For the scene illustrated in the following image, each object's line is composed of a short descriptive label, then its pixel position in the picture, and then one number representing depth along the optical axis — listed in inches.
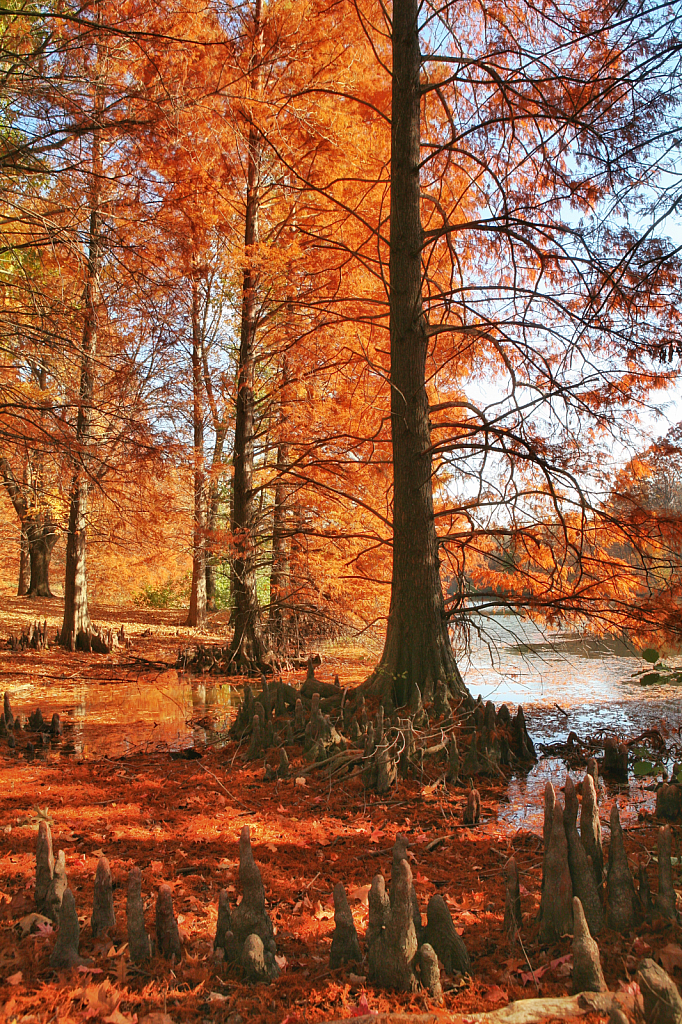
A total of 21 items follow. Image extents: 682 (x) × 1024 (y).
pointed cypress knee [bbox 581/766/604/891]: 114.0
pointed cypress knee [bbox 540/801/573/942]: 103.1
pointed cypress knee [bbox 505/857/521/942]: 101.9
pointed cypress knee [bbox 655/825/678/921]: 102.3
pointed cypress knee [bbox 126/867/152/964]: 93.7
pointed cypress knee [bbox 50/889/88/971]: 94.5
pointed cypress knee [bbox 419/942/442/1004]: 89.1
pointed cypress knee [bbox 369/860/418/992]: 90.0
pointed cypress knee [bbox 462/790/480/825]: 173.0
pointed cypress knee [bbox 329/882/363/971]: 92.9
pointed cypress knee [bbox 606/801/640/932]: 104.9
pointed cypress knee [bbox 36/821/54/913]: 109.7
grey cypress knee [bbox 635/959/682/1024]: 71.0
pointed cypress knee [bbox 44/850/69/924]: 107.3
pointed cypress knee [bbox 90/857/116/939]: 102.1
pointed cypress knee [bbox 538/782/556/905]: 106.8
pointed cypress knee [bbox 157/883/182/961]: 96.8
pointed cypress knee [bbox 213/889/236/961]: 97.2
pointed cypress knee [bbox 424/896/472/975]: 93.8
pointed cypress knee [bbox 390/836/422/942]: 91.1
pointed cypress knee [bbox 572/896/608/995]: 84.9
